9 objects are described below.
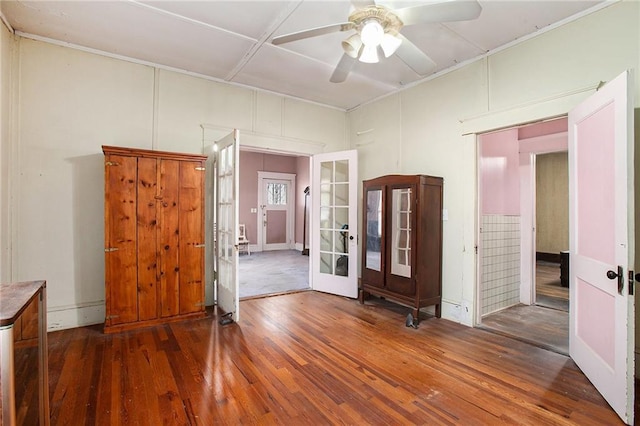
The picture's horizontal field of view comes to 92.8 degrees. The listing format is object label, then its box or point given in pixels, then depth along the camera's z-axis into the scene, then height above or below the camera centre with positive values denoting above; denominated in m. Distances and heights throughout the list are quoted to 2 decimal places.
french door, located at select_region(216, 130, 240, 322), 3.34 -0.14
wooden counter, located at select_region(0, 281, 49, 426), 1.03 -0.51
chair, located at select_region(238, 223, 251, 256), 8.37 -0.83
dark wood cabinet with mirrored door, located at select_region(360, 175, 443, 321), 3.42 -0.34
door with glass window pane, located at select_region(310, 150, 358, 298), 4.40 -0.16
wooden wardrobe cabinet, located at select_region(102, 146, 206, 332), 3.05 -0.25
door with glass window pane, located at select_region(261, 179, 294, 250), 9.06 -0.04
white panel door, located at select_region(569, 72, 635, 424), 1.84 -0.20
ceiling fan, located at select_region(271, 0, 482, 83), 1.87 +1.27
